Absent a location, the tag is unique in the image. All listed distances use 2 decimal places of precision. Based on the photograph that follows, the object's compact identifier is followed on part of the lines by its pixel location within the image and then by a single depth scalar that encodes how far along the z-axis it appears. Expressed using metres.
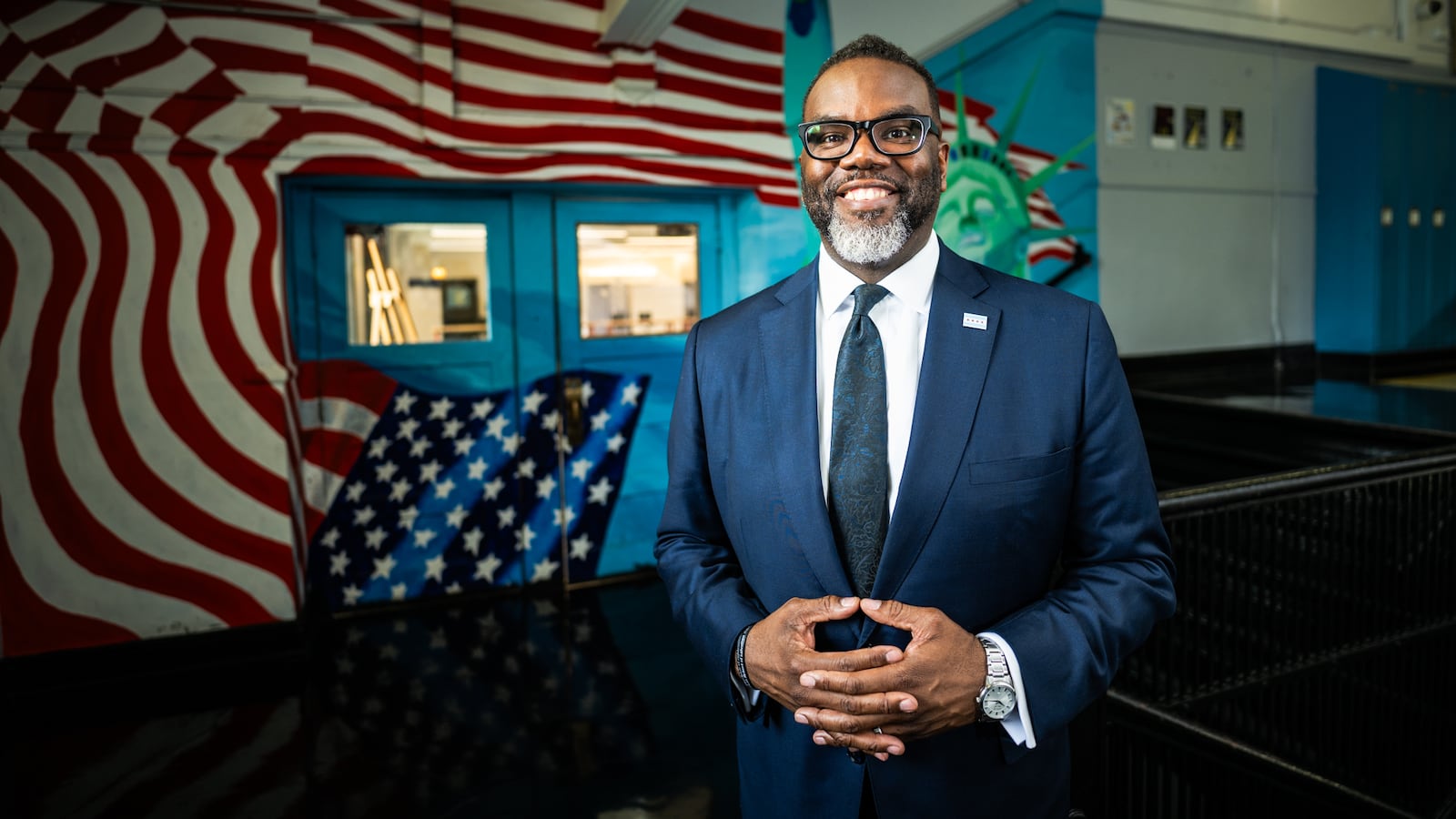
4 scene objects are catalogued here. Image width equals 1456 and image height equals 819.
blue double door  4.22
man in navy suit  1.04
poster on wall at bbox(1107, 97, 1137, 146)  6.20
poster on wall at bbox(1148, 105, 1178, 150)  6.37
